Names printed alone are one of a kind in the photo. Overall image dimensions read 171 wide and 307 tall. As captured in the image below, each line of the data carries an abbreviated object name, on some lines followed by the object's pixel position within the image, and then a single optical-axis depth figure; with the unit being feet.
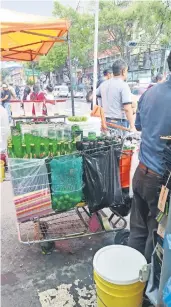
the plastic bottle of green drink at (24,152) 7.89
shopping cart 7.40
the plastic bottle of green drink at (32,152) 7.91
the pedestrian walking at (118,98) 12.72
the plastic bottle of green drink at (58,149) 8.06
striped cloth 7.52
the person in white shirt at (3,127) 11.10
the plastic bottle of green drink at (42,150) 8.00
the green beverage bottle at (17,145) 7.98
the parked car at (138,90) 45.33
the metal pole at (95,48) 17.12
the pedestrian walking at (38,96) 18.32
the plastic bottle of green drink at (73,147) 8.19
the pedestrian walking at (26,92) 41.75
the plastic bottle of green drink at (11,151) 7.90
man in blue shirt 5.90
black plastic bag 7.87
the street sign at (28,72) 115.65
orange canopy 11.63
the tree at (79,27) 72.86
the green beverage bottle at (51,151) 8.01
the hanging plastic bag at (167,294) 4.23
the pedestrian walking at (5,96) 32.37
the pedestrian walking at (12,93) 36.22
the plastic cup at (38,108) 18.10
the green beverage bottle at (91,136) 8.54
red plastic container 8.53
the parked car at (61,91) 86.87
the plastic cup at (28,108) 17.95
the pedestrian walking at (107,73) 18.44
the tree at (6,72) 191.66
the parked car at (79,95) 90.99
